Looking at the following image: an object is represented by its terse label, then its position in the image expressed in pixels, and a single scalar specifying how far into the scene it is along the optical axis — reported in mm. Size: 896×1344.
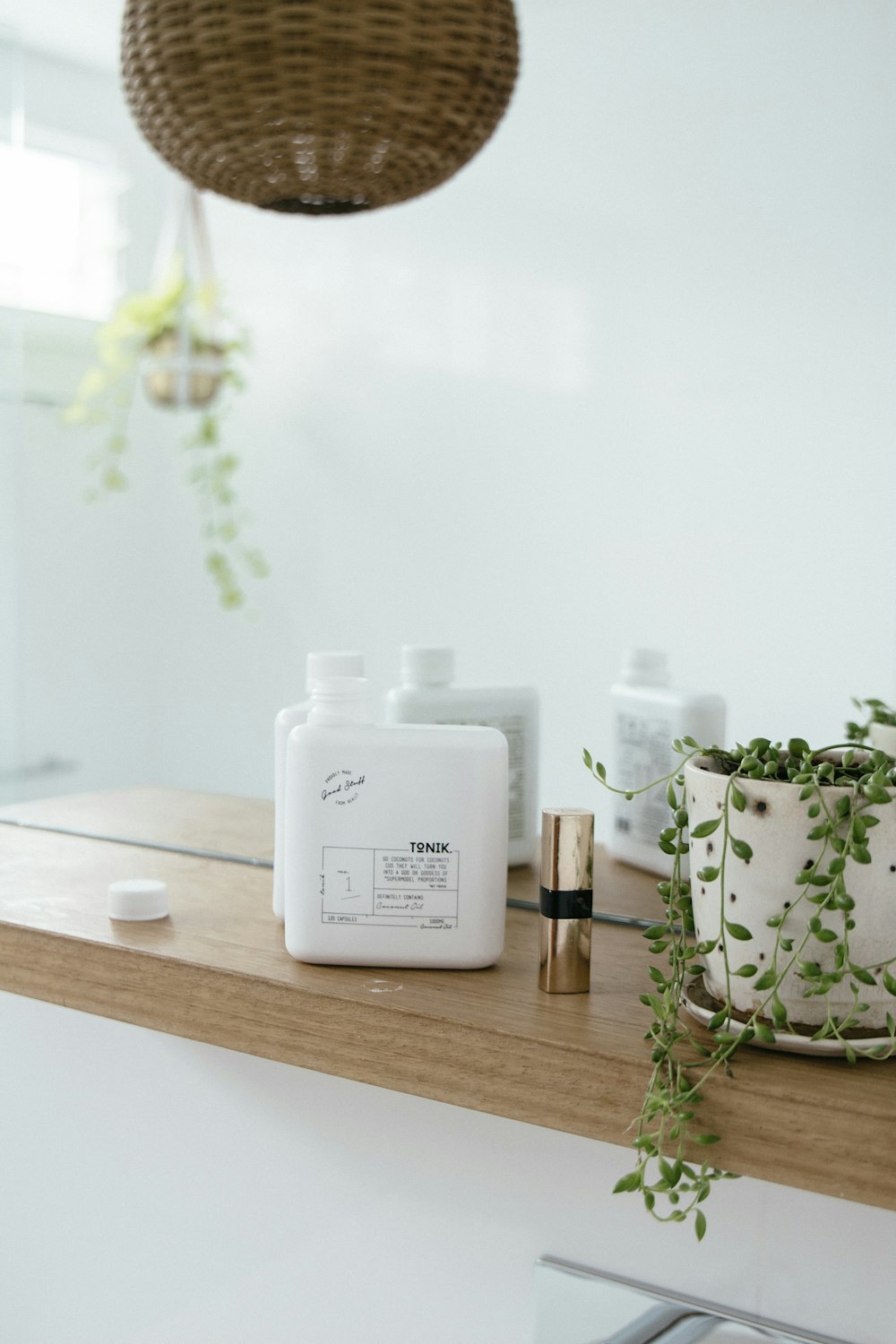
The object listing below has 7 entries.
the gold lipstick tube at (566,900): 597
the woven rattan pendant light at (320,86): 734
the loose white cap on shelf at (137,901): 728
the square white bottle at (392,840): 608
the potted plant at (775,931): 483
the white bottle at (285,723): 654
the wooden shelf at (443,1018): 486
